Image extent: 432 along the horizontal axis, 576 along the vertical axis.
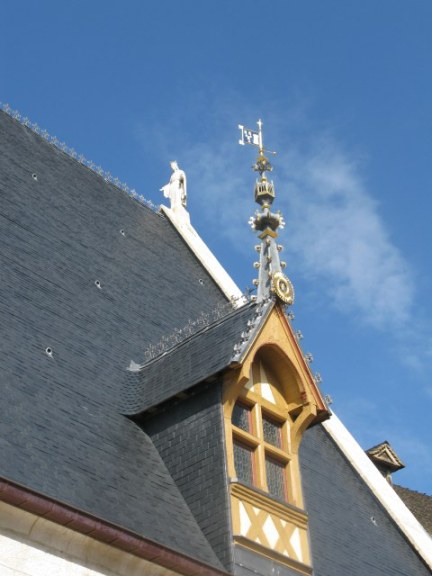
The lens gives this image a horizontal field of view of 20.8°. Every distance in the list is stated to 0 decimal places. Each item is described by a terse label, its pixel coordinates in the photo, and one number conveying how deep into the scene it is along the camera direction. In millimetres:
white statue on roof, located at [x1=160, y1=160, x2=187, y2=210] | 22906
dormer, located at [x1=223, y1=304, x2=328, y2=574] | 13141
